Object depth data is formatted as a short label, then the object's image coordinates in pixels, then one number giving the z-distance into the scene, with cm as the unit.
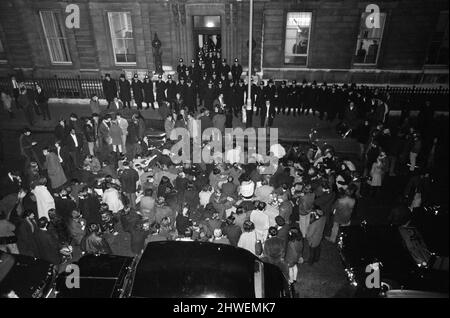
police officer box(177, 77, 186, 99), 1526
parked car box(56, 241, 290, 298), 635
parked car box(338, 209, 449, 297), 709
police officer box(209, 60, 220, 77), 1731
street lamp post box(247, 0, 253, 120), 1425
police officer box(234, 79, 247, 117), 1492
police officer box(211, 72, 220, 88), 1580
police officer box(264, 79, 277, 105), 1450
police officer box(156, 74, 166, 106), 1545
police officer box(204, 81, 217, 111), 1489
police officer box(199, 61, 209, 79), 1747
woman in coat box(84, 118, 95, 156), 1220
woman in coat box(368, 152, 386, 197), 1003
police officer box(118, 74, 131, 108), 1566
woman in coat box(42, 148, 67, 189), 1038
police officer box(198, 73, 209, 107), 1588
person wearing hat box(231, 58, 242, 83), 1714
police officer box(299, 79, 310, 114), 1480
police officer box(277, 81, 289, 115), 1462
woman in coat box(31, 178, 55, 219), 902
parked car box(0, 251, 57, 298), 698
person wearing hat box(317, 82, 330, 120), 1463
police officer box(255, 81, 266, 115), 1456
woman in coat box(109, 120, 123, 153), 1209
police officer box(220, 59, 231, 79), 1717
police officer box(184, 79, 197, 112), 1525
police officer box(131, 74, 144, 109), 1566
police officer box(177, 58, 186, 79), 1697
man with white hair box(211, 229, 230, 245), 827
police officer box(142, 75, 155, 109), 1566
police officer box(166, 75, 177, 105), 1531
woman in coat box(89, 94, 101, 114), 1354
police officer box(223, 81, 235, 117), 1483
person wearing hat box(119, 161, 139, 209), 968
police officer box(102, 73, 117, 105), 1569
